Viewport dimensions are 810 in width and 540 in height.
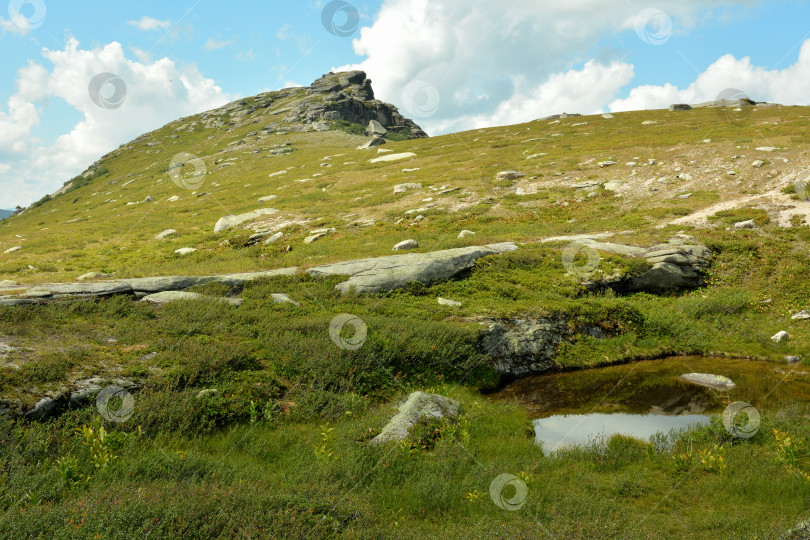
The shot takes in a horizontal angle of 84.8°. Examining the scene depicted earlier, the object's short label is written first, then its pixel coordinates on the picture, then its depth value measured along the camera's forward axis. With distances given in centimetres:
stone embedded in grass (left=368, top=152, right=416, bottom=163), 6145
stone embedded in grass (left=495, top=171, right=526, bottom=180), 4009
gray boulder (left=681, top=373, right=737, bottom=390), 1224
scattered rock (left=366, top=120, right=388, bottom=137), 9917
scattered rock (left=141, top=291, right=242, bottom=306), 1487
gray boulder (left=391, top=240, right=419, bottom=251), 2362
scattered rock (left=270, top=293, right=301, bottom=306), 1579
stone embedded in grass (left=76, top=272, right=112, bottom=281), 2130
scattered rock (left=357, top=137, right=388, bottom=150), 7602
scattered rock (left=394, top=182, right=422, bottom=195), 4062
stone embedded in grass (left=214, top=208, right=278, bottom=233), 3612
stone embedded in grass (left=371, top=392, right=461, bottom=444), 864
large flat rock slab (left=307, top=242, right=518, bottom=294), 1783
